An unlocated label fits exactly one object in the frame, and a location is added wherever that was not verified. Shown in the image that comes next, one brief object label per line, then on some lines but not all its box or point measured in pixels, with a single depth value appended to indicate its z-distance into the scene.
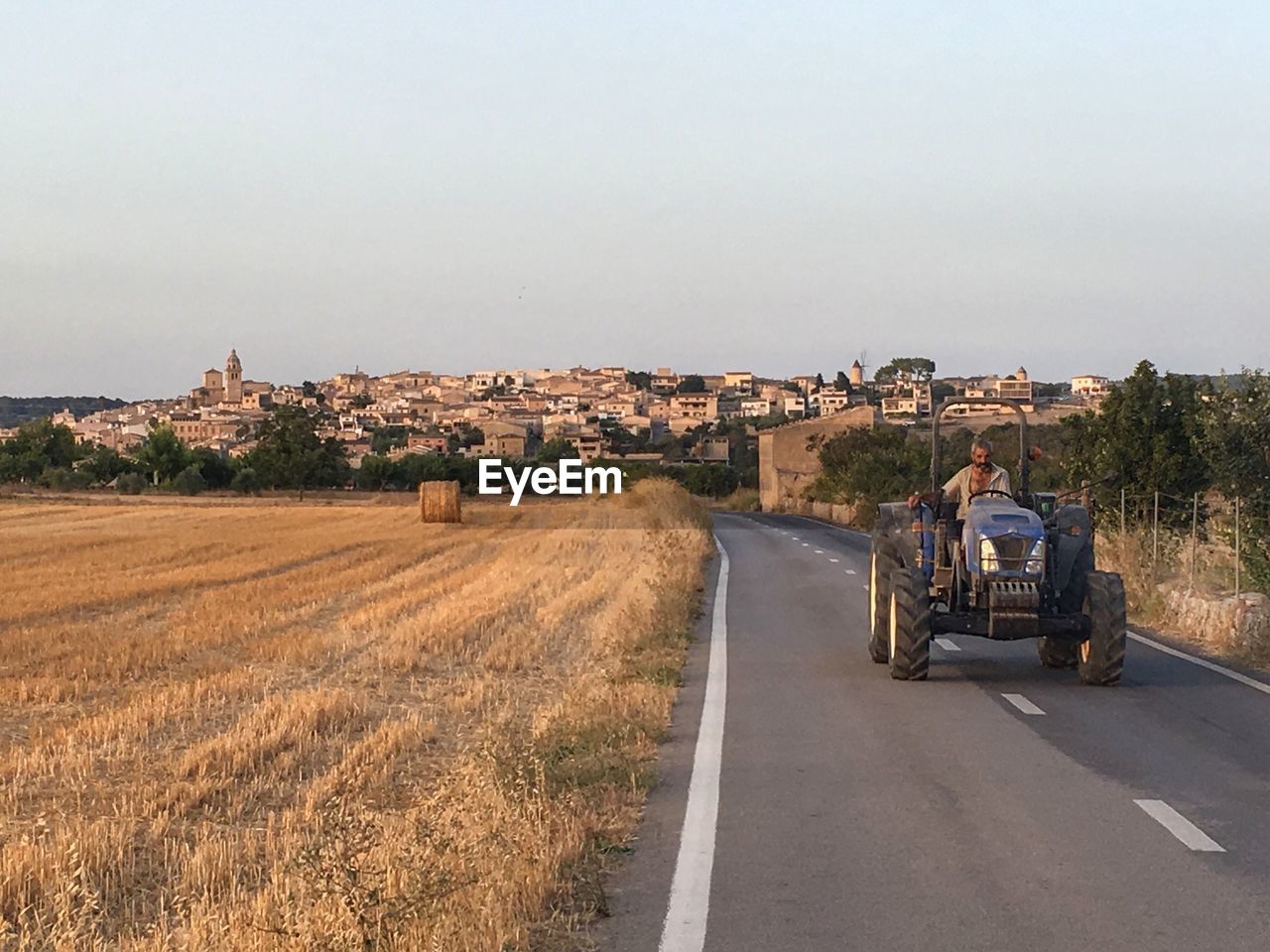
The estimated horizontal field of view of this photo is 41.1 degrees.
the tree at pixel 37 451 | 119.69
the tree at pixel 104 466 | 116.38
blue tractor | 15.49
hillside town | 162.75
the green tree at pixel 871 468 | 63.91
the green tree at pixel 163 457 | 116.06
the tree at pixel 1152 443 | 27.61
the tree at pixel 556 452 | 120.11
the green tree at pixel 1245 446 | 21.20
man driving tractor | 16.42
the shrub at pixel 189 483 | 105.75
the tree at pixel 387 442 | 172.29
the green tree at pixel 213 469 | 115.62
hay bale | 62.12
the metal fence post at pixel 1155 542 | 25.28
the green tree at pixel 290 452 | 104.56
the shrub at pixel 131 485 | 102.81
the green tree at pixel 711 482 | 125.81
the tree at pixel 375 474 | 117.00
